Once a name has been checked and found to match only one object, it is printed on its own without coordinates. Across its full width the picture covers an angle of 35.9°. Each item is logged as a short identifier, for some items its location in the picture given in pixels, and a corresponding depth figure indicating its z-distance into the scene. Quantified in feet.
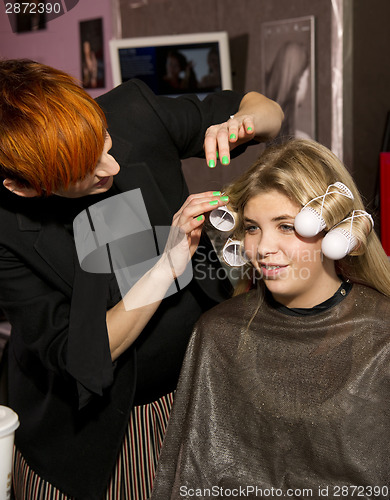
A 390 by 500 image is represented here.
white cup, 4.11
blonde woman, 4.10
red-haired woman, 3.68
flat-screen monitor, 8.79
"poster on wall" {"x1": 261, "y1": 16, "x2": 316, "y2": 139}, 7.88
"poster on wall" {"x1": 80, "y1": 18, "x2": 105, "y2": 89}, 11.57
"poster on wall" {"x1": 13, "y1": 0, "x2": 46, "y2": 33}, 12.44
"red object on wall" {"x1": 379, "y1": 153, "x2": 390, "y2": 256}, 6.70
